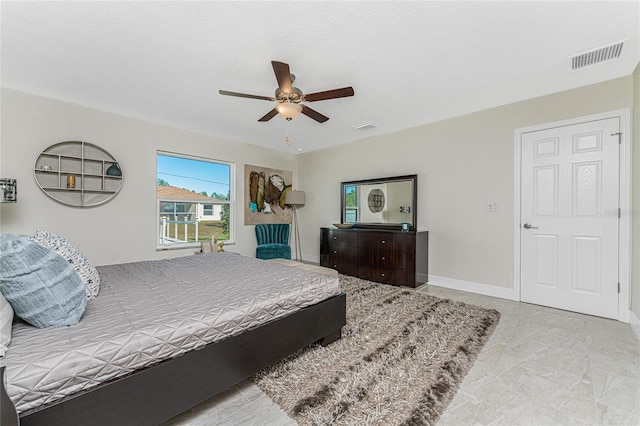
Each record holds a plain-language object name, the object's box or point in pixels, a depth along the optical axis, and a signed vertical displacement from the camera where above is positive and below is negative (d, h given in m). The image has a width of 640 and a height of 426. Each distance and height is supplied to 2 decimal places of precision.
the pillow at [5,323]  1.00 -0.47
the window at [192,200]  4.26 +0.20
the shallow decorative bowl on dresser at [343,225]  4.96 -0.25
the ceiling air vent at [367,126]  4.08 +1.40
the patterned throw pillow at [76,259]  1.68 -0.33
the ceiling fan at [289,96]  2.20 +1.08
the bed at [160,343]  0.98 -0.64
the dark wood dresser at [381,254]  3.83 -0.68
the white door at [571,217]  2.75 -0.04
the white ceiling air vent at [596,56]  2.23 +1.41
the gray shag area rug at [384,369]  1.45 -1.09
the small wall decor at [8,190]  2.73 +0.22
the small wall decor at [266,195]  5.25 +0.36
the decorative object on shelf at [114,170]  3.62 +0.57
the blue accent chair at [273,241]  4.99 -0.60
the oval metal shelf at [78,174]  3.20 +0.48
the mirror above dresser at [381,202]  4.25 +0.18
